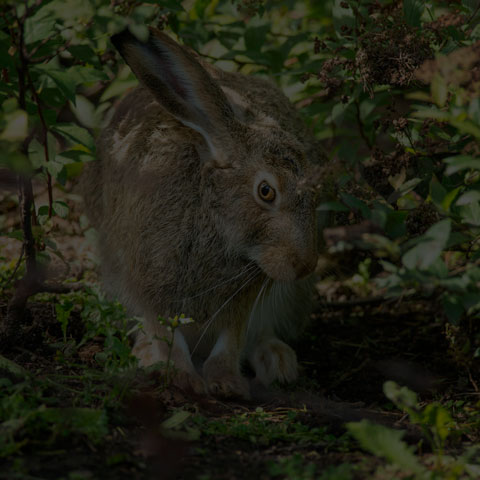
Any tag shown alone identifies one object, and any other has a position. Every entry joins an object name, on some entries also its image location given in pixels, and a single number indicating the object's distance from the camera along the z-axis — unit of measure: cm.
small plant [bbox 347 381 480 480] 438
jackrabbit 686
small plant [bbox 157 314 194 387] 603
